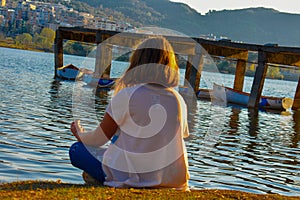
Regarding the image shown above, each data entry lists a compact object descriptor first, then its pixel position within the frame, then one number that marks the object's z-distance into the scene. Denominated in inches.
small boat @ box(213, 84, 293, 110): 1261.1
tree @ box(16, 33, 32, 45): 6907.0
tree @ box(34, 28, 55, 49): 6870.1
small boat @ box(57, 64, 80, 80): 1616.6
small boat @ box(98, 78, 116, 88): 1374.3
